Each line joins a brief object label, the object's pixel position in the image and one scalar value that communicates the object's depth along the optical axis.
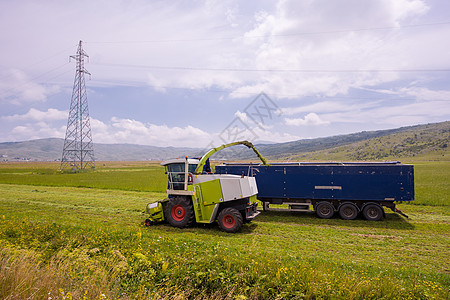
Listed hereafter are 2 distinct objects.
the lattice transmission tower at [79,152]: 59.49
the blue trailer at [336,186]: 14.46
